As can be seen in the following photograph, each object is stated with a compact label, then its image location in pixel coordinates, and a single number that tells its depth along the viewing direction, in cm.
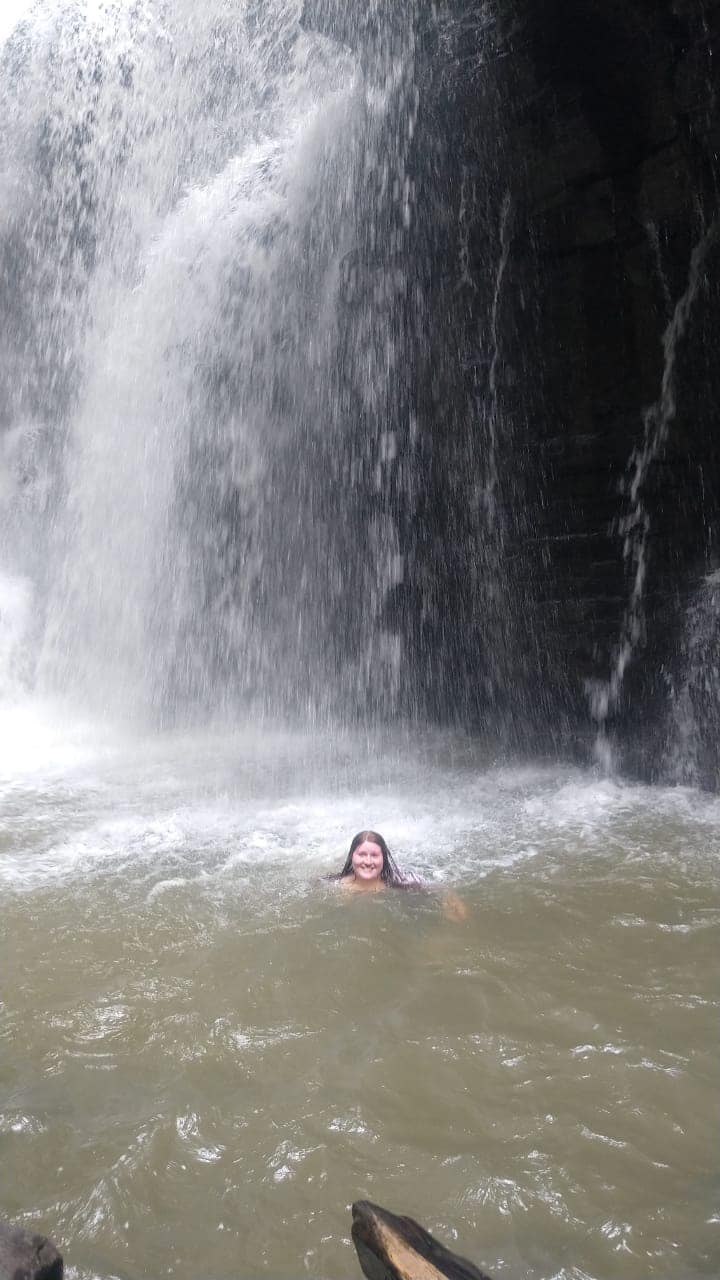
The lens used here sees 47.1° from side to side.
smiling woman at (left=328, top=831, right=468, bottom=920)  550
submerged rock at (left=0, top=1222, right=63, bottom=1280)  218
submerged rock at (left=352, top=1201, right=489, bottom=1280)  207
